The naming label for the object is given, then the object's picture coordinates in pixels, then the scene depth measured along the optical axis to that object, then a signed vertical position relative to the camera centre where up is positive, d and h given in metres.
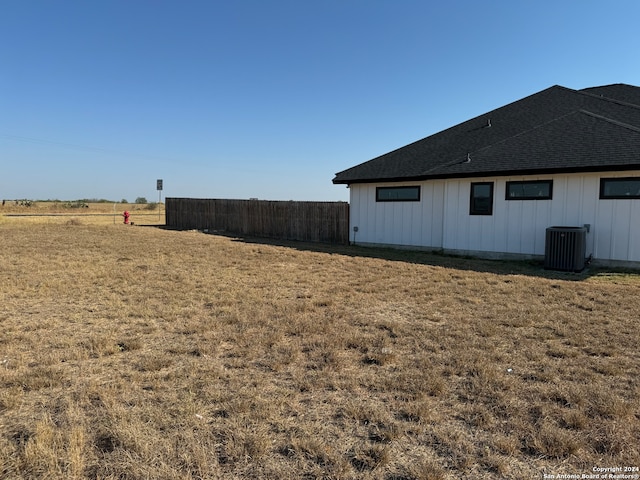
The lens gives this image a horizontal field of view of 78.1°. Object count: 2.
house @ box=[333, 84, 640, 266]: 9.83 +1.06
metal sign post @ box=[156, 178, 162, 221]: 26.23 +1.89
